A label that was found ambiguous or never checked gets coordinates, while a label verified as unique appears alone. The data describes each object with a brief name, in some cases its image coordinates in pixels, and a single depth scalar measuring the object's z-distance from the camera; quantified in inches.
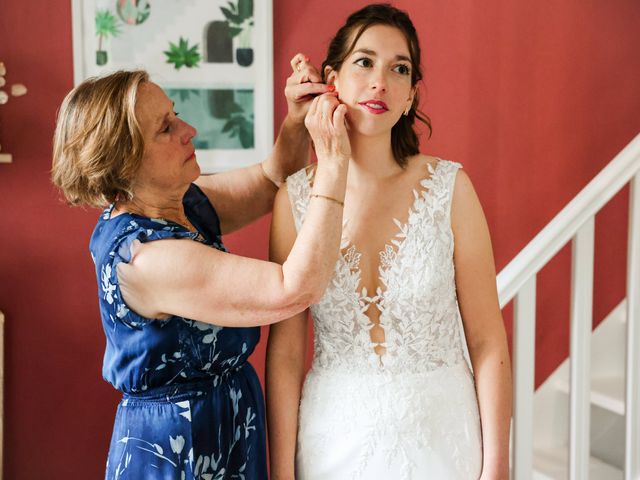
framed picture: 93.3
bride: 60.6
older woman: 53.1
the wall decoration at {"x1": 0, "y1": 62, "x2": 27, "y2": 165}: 85.7
